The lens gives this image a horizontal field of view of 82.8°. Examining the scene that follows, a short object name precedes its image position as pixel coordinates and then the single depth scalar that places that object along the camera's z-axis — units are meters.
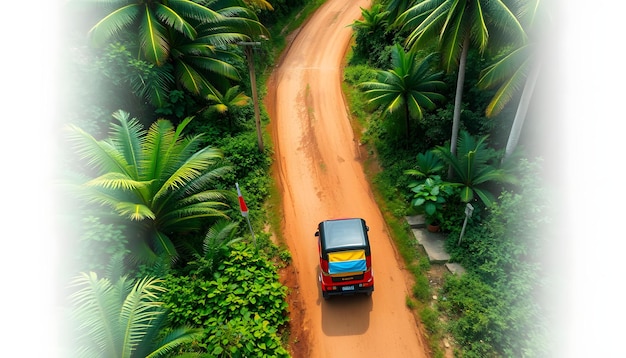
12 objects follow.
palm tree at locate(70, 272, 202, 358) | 6.25
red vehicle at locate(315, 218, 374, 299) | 10.56
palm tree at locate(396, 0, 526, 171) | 10.49
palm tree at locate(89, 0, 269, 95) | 13.06
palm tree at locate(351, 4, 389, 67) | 20.59
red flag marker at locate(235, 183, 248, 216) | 11.30
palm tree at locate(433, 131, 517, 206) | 11.97
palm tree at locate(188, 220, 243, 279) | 10.88
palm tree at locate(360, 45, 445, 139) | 14.44
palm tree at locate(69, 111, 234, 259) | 10.04
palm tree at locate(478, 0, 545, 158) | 10.99
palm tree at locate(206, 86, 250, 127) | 15.81
